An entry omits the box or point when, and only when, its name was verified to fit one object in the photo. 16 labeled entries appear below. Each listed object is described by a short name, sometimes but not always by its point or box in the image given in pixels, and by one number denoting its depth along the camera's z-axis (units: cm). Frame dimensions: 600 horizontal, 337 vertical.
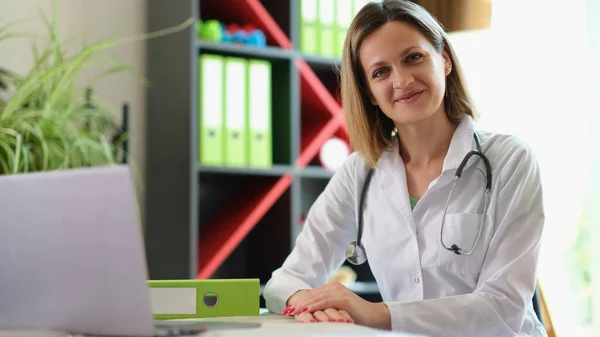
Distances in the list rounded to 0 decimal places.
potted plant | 208
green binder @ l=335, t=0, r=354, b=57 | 297
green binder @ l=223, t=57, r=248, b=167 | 270
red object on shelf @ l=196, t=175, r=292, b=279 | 274
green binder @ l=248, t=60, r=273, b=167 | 275
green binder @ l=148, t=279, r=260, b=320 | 136
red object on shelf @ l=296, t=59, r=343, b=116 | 293
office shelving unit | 265
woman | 141
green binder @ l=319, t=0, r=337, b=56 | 294
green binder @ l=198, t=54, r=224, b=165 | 265
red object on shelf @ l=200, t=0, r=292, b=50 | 285
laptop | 85
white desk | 97
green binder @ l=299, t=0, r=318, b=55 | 290
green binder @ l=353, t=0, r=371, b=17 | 299
